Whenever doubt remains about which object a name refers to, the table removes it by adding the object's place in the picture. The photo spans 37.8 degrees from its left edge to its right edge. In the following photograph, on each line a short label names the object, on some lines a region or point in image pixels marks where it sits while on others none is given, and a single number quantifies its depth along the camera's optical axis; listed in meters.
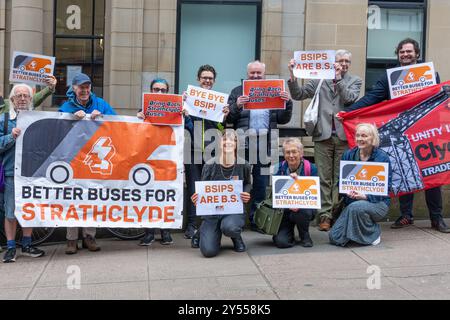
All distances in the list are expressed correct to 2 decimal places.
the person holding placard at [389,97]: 8.13
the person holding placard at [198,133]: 7.94
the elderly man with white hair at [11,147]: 7.31
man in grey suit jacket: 8.12
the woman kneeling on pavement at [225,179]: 7.30
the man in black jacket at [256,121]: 8.02
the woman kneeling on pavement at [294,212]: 7.44
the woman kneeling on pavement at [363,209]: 7.45
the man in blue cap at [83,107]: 7.44
